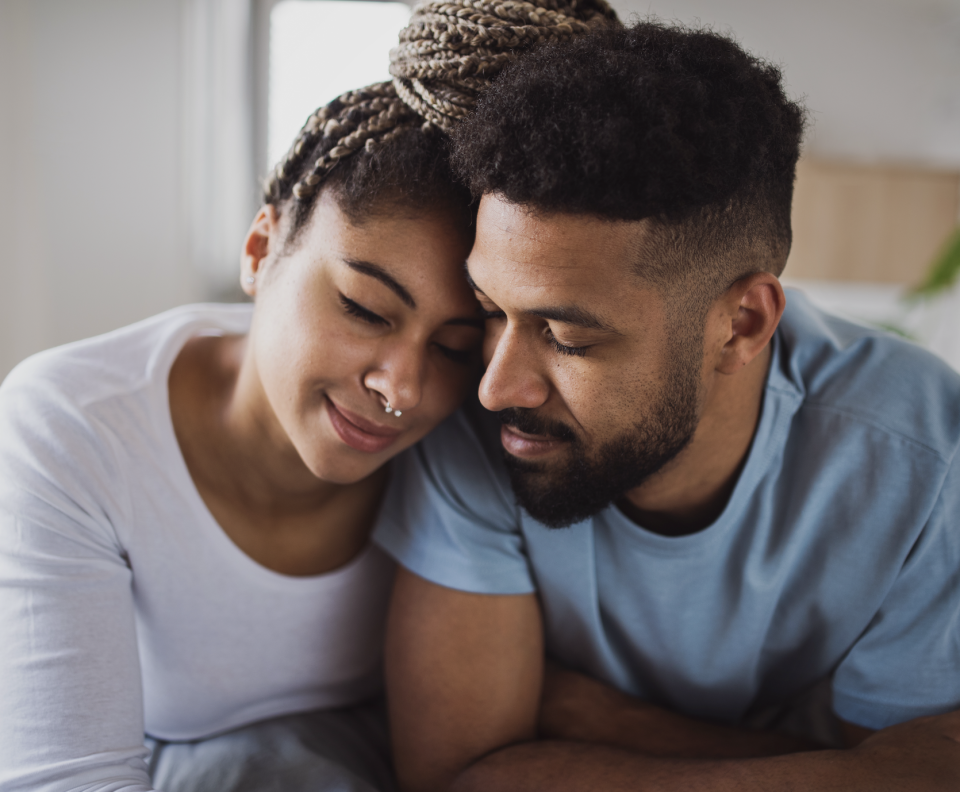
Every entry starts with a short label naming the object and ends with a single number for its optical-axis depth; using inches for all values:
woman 37.5
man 34.6
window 127.5
